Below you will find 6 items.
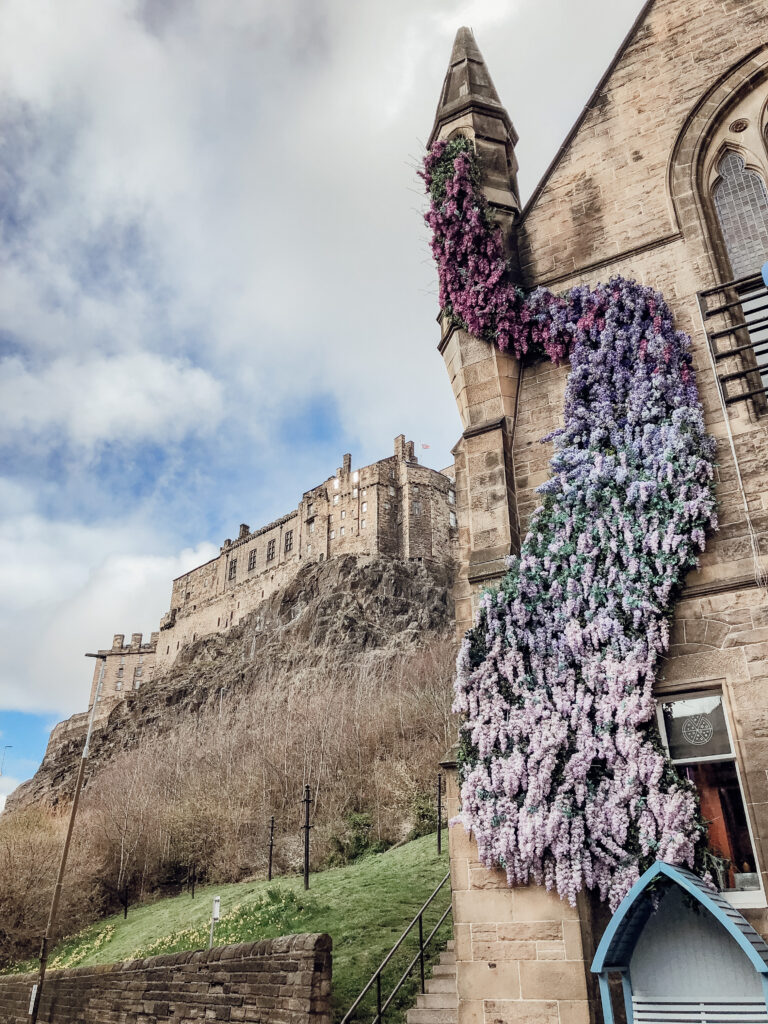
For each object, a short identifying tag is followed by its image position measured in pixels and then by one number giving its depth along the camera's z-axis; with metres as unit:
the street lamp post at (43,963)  14.12
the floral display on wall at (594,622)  6.90
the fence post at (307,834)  17.64
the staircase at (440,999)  8.85
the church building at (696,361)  6.89
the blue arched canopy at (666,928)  5.02
